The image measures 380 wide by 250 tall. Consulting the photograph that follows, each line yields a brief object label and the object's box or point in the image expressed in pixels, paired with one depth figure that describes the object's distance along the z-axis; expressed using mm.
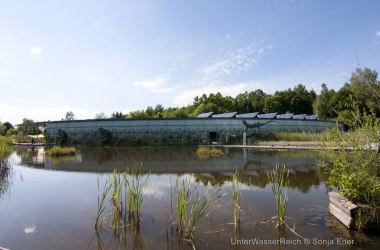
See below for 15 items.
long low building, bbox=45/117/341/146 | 33812
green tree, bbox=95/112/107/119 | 81794
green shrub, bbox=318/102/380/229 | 5078
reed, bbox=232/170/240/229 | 5062
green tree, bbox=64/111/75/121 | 91106
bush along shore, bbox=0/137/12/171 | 12315
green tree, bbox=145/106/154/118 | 79488
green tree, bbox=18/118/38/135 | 63825
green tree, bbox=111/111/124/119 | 70031
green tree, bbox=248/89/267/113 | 70375
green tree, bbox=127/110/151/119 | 68500
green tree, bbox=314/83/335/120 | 56844
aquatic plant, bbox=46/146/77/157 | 21078
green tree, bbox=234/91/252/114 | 69625
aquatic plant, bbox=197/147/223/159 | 18836
